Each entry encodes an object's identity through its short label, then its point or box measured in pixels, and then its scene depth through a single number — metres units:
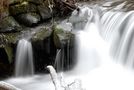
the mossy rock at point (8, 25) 8.21
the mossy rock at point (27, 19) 8.41
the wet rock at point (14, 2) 8.52
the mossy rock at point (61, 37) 7.84
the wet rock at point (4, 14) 8.31
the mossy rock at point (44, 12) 8.59
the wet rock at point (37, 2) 8.65
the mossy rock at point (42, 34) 8.00
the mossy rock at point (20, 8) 8.41
